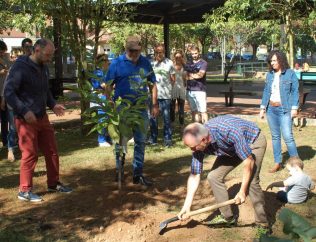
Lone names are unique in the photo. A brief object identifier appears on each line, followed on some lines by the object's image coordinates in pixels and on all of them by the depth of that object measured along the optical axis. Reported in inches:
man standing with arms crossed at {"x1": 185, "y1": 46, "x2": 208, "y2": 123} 254.4
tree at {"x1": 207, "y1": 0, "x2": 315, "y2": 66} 276.9
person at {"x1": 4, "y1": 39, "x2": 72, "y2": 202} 146.3
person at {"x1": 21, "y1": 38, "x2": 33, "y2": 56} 202.3
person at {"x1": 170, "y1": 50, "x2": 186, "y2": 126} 288.9
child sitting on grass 149.6
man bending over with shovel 110.6
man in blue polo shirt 165.1
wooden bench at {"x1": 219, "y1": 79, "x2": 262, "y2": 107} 391.5
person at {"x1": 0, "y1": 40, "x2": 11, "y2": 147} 223.1
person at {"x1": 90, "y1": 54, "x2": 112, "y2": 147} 159.9
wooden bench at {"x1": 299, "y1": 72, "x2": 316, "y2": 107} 325.1
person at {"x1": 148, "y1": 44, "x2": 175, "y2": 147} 239.7
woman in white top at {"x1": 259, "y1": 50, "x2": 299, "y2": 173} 186.7
